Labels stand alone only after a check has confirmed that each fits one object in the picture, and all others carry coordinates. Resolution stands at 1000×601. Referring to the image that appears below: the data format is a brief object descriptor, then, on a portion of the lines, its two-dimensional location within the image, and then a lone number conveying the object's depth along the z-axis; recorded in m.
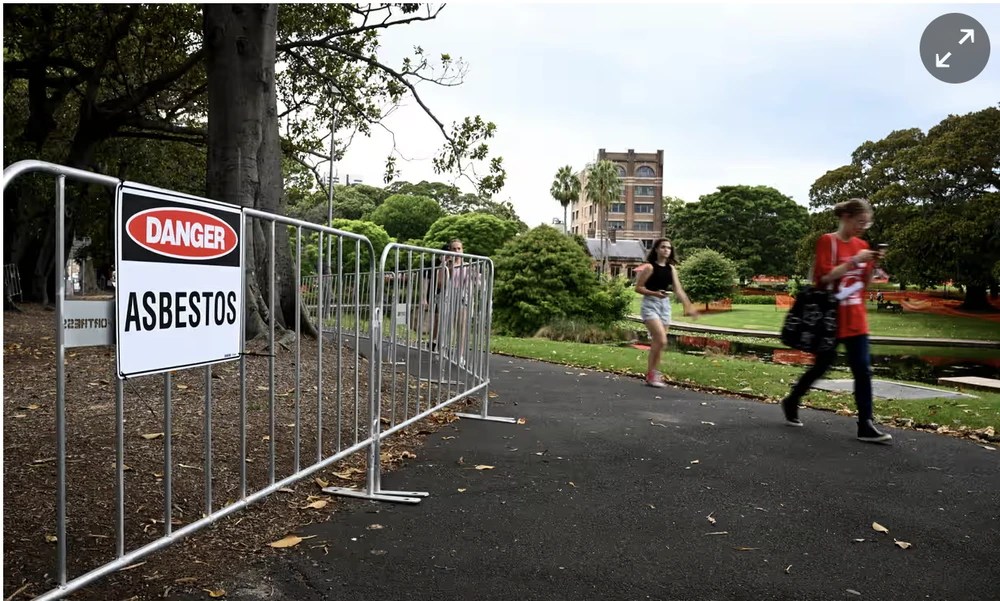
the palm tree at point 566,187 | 86.00
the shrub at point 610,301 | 26.59
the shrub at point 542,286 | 26.02
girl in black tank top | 9.01
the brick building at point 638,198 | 112.50
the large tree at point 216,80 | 8.81
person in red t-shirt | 6.18
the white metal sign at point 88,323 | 2.53
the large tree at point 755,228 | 77.38
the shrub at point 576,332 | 24.58
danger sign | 2.78
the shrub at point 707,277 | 56.06
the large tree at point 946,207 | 34.22
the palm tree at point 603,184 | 79.88
